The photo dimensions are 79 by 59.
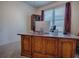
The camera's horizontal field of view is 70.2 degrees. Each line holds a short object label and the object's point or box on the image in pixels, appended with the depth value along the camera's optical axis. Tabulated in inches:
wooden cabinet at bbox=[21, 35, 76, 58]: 68.2
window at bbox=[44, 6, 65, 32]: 140.7
